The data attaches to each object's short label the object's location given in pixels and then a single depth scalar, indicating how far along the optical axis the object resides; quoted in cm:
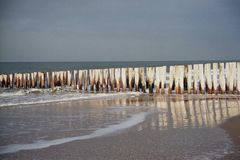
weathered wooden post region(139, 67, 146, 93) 1498
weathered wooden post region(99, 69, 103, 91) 1615
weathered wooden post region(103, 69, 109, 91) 1603
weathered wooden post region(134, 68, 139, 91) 1509
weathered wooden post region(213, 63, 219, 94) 1320
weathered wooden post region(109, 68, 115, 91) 1582
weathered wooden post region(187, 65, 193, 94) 1373
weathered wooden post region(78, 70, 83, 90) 1695
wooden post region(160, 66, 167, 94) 1435
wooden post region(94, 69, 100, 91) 1636
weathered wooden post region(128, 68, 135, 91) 1529
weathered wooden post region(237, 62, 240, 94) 1279
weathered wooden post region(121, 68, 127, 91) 1541
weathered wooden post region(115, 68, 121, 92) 1563
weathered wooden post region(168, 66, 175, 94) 1405
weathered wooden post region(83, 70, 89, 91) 1669
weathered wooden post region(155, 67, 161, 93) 1447
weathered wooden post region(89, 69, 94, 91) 1652
